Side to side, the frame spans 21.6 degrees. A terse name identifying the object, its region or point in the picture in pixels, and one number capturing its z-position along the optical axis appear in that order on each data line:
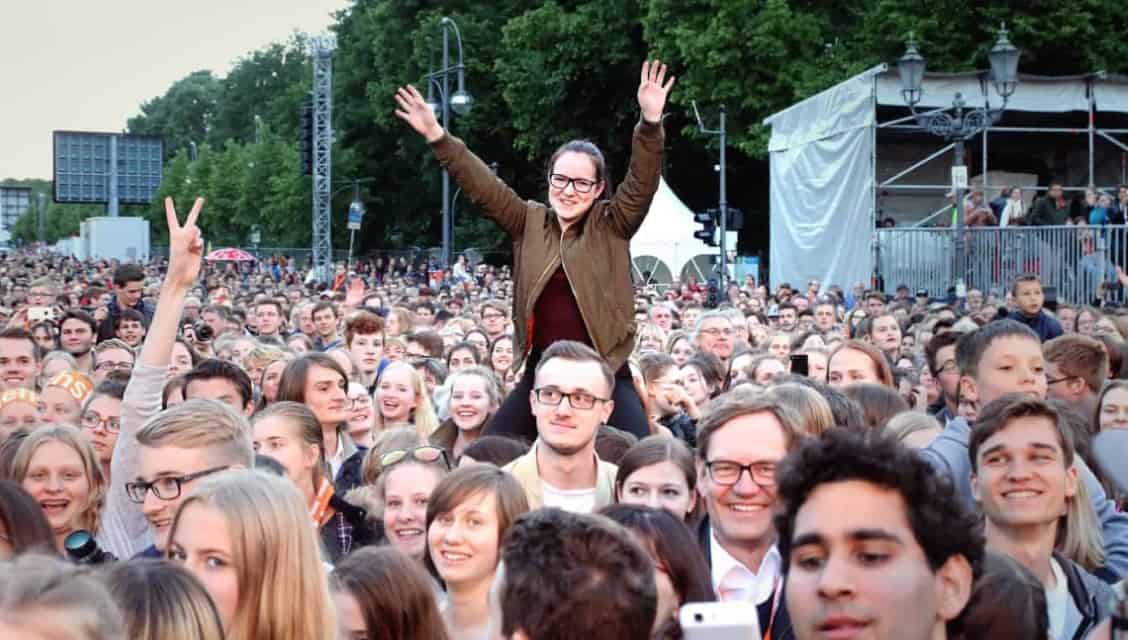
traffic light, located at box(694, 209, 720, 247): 54.41
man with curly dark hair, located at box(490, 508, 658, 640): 5.50
